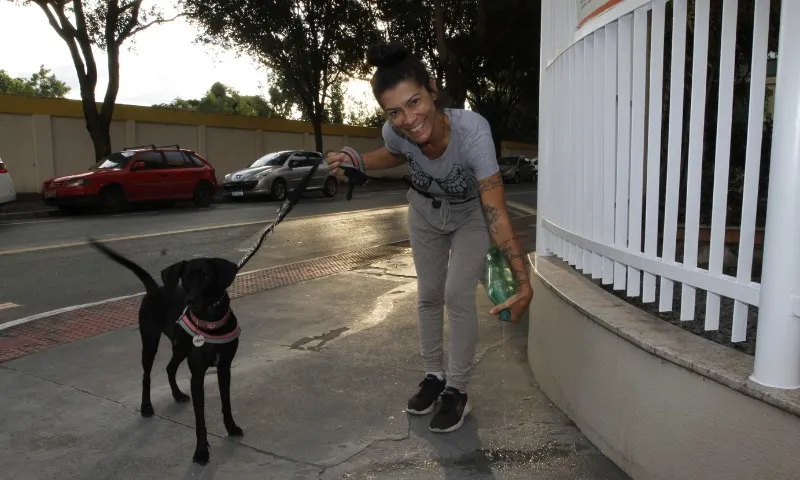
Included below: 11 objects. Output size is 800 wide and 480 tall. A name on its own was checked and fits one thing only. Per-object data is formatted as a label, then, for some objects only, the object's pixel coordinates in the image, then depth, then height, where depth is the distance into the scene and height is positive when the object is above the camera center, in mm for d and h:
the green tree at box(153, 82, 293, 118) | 65562 +7266
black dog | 2801 -736
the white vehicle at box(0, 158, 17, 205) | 12125 -468
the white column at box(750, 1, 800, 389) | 1903 -224
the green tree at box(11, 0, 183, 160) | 17562 +3424
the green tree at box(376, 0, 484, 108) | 19272 +5753
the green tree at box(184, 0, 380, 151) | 23797 +5158
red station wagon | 14005 -404
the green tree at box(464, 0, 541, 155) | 21672 +5094
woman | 2754 -210
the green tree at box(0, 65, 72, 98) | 67844 +9345
